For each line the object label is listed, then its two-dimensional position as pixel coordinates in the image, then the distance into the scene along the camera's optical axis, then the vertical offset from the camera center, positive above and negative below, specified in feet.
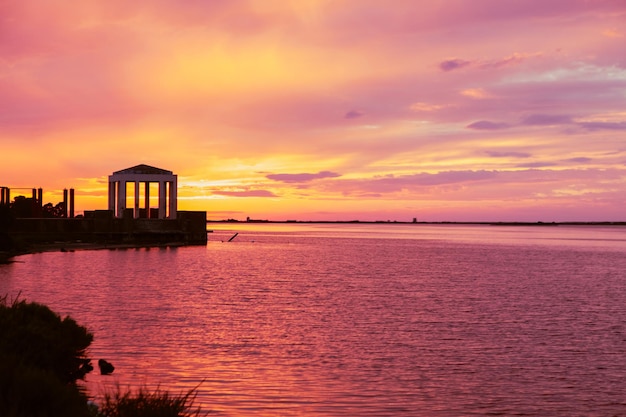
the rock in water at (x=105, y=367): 75.51 -15.11
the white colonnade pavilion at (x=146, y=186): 465.88 +29.62
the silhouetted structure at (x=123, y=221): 431.43 +5.15
